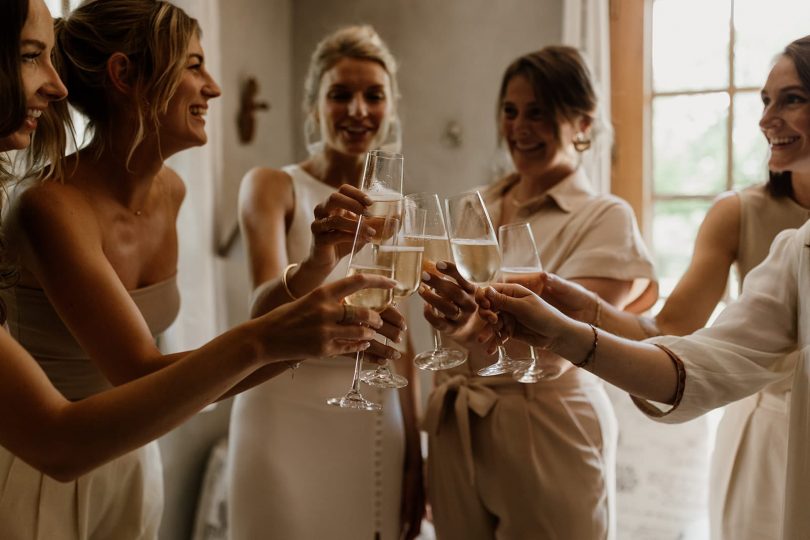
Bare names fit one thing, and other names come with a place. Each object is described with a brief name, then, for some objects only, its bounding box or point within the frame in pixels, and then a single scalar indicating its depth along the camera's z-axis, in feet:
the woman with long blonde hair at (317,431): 6.45
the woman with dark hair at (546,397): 5.79
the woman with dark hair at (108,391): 3.34
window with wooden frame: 9.64
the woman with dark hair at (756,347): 4.37
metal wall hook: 10.25
